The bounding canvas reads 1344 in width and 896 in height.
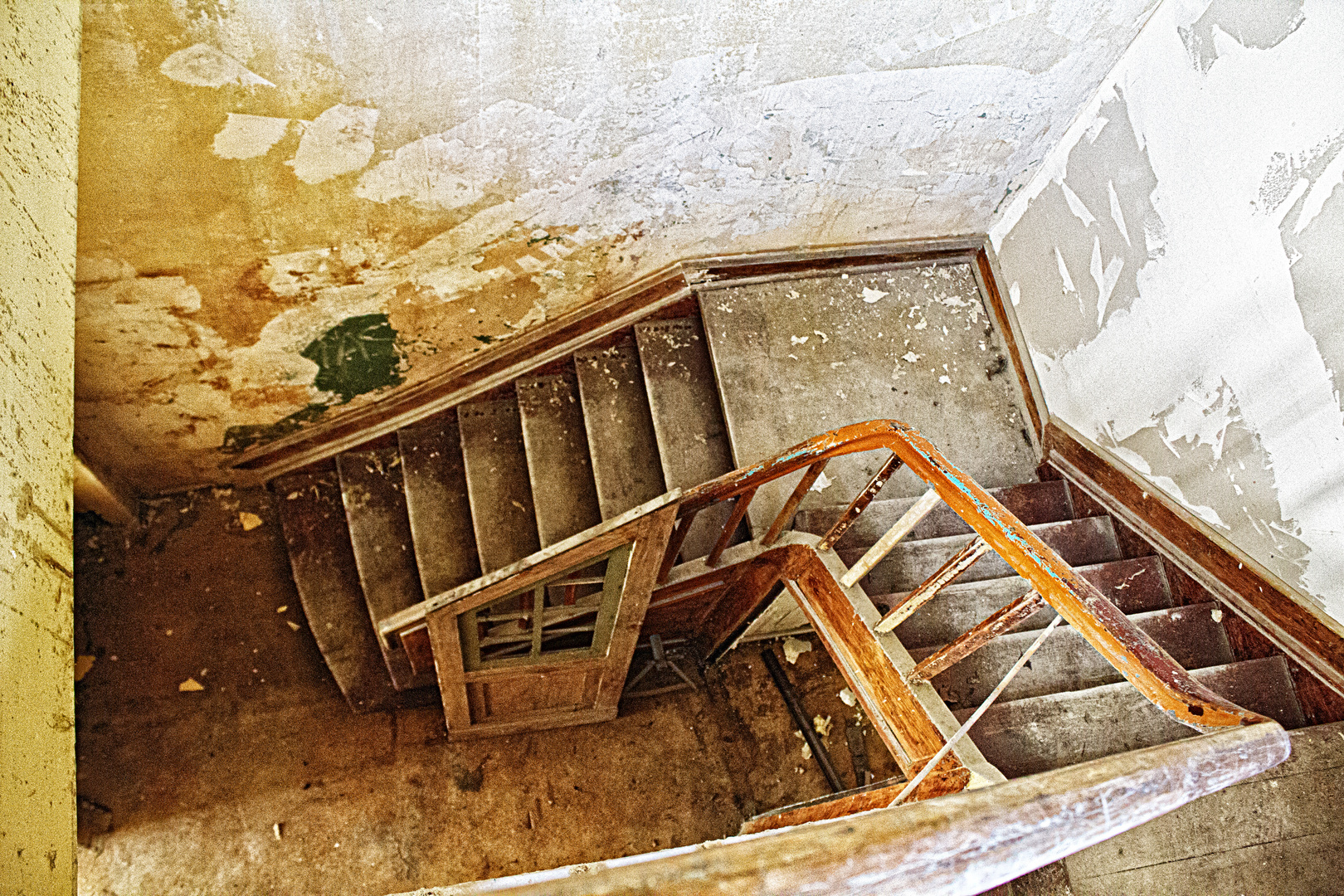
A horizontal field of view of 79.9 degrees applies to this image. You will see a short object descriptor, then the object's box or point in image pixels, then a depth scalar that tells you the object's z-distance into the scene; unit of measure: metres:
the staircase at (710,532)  2.89
